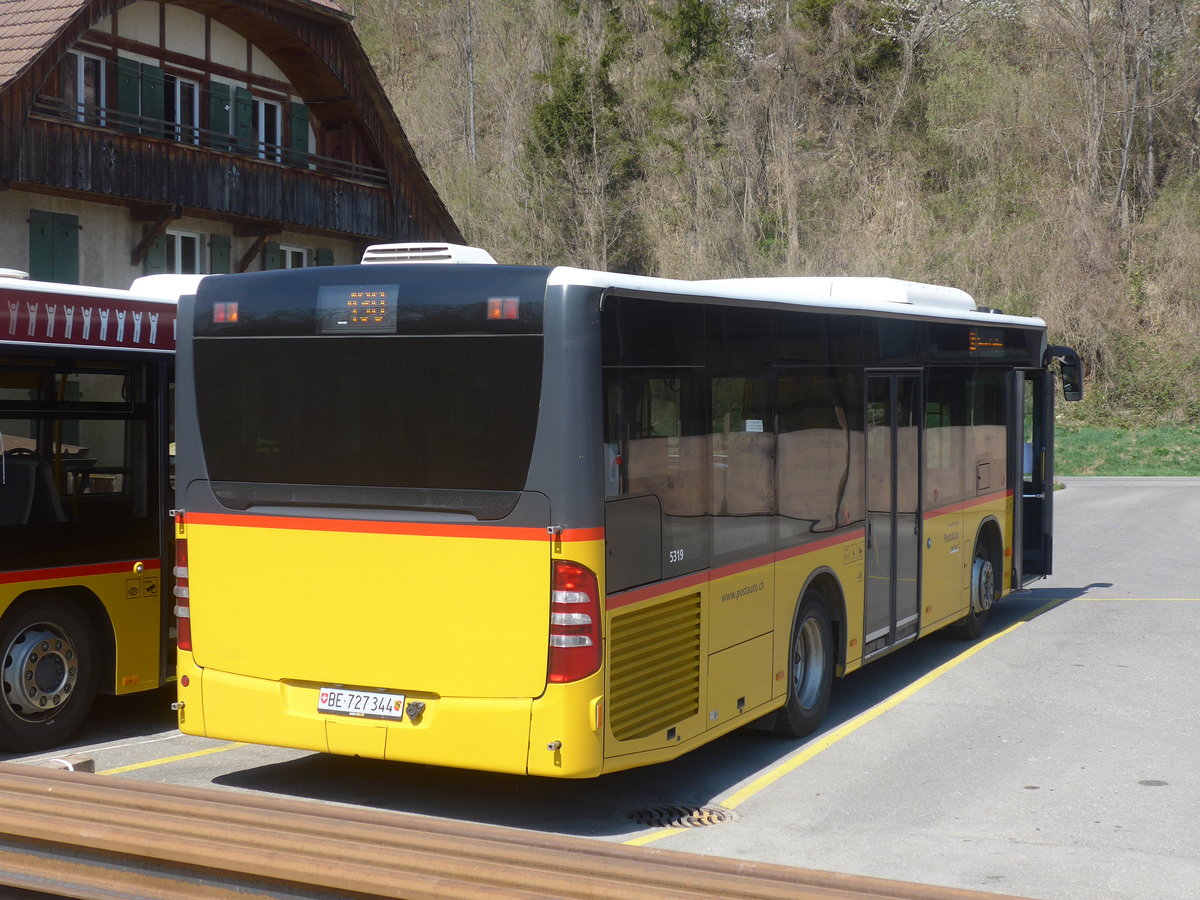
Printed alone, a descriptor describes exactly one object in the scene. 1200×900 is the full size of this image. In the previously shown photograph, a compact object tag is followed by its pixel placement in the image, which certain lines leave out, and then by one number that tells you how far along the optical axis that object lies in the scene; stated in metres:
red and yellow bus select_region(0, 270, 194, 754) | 8.70
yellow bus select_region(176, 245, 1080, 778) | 6.62
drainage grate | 7.21
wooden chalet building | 23.48
